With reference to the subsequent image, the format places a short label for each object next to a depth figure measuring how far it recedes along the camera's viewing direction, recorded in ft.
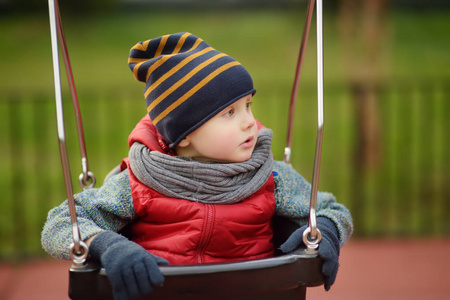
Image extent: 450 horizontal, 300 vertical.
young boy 6.48
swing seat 6.00
